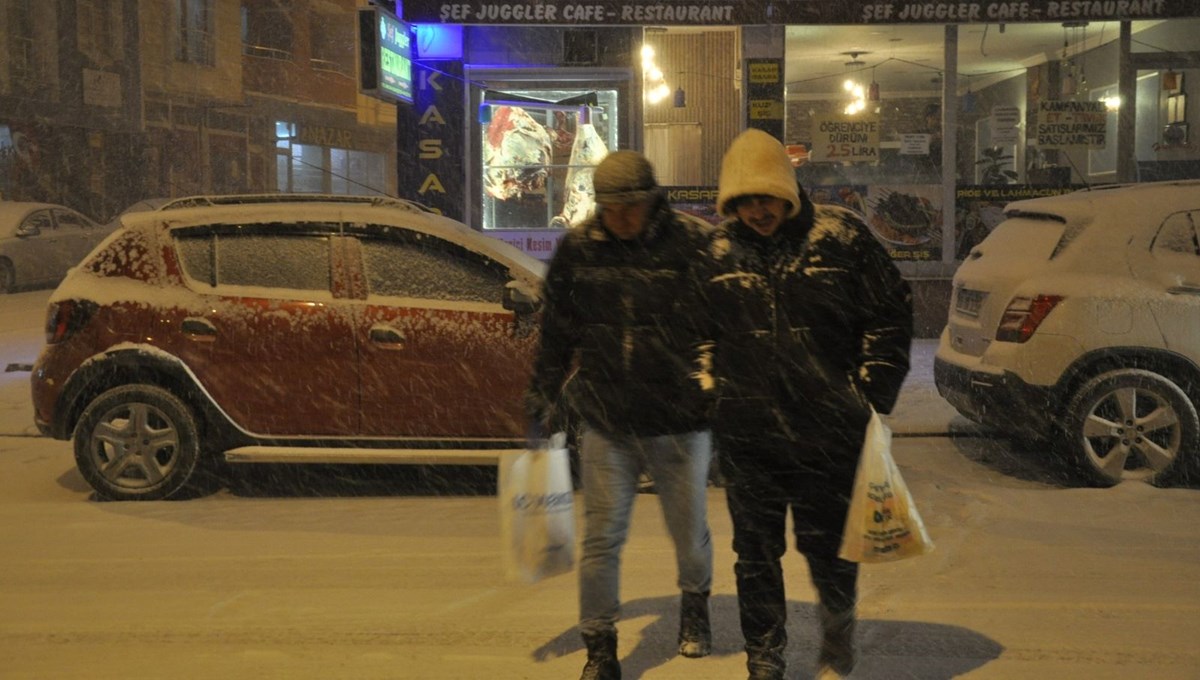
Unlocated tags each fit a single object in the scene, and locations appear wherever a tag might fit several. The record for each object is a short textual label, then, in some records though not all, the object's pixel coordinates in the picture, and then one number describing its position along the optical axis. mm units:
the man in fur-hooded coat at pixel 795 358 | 3959
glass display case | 14508
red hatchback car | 7531
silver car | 22062
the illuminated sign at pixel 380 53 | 12578
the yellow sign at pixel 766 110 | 14375
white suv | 7688
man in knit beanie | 4297
